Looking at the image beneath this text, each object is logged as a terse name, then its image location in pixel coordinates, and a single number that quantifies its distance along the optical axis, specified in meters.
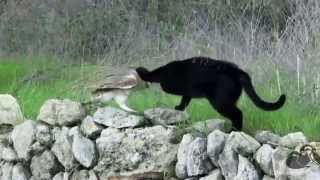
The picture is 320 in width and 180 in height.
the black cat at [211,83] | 9.66
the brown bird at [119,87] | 11.10
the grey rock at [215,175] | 9.40
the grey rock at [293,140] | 8.97
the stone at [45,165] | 11.30
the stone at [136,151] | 10.12
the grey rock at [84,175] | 10.73
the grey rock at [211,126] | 9.90
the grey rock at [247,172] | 8.96
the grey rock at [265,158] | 8.83
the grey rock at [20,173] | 11.68
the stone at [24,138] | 11.57
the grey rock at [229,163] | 9.18
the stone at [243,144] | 9.12
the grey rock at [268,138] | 9.20
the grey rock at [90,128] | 10.75
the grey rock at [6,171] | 11.88
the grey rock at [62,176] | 10.99
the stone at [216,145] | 9.40
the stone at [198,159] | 9.57
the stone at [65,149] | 10.95
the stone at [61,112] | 11.14
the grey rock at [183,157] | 9.77
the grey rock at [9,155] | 11.85
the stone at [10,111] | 12.11
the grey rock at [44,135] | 11.37
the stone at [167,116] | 10.39
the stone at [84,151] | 10.67
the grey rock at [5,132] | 12.13
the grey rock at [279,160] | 8.65
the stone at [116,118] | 10.47
